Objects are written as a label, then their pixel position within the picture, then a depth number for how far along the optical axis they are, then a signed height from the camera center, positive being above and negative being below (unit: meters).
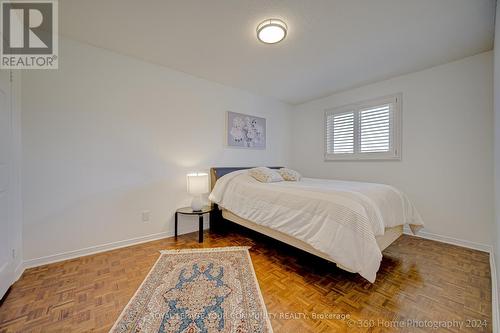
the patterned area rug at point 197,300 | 1.28 -1.03
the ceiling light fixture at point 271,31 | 1.95 +1.38
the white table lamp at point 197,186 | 2.76 -0.29
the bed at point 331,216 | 1.56 -0.50
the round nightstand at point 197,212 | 2.65 -0.65
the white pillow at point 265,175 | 2.87 -0.14
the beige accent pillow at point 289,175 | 3.12 -0.16
